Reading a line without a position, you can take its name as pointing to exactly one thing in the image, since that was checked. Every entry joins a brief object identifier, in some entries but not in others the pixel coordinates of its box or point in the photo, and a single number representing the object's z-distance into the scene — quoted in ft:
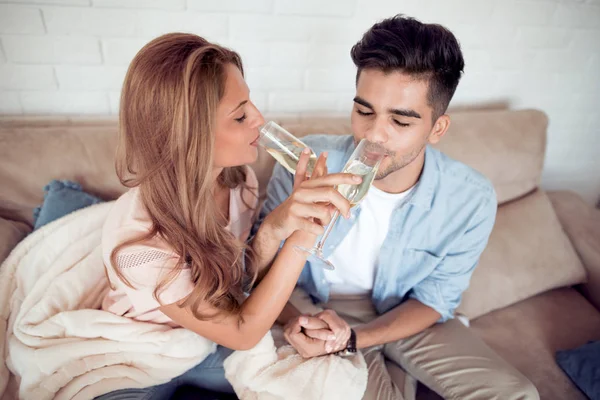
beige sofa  4.67
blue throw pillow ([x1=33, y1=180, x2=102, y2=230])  4.44
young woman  3.11
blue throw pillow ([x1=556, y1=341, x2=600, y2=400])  4.62
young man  3.92
